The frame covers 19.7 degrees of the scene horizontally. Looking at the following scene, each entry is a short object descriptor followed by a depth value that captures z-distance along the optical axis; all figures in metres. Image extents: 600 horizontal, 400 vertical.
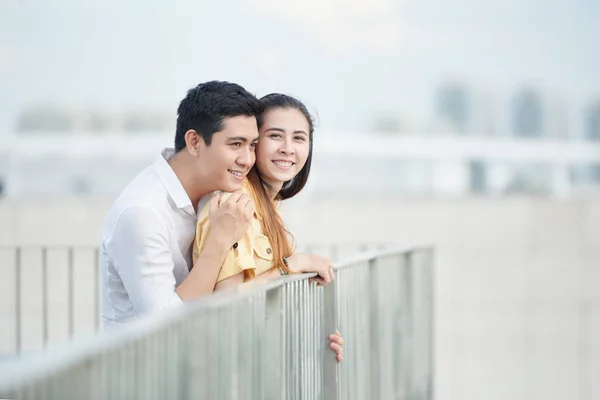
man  6.10
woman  6.37
